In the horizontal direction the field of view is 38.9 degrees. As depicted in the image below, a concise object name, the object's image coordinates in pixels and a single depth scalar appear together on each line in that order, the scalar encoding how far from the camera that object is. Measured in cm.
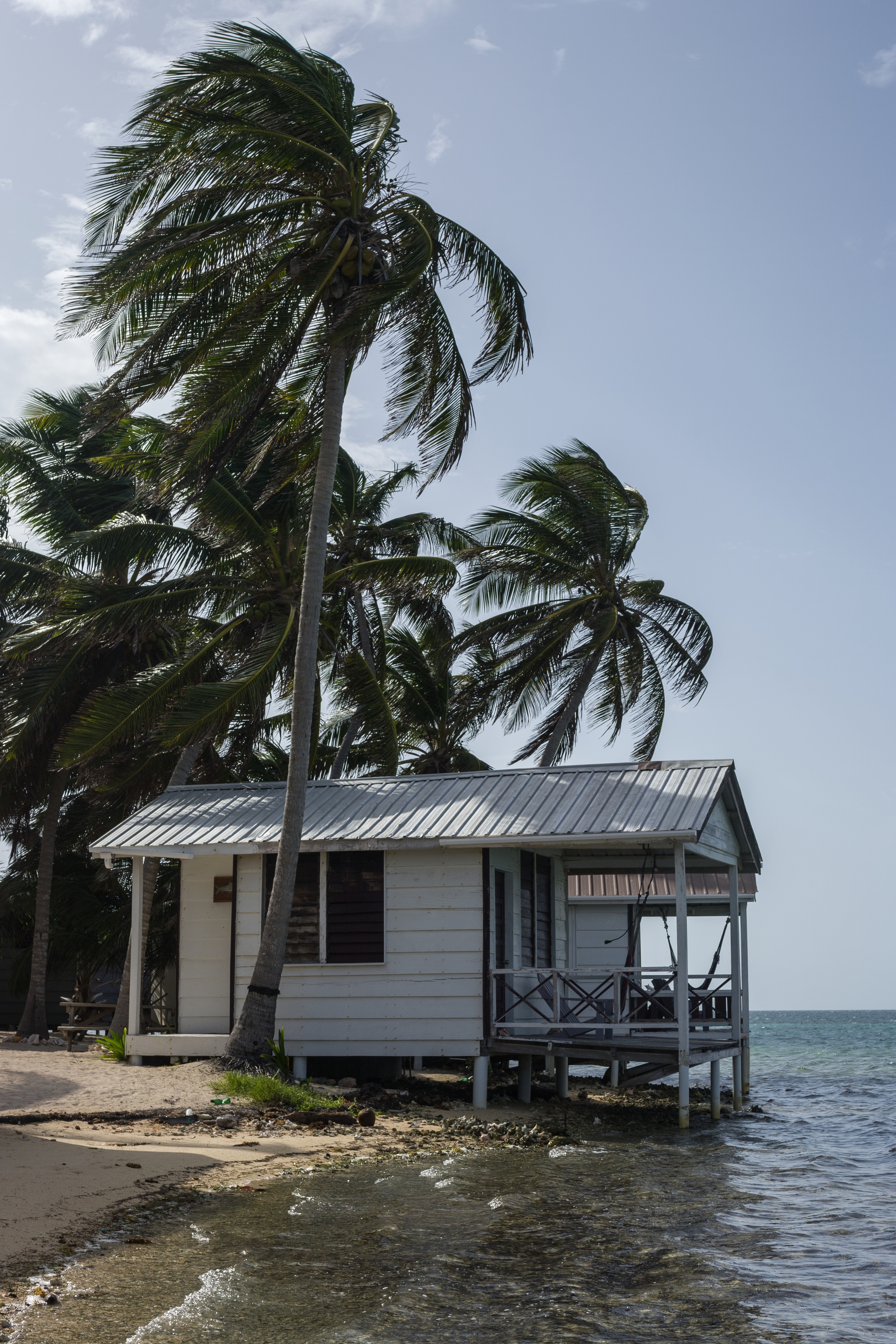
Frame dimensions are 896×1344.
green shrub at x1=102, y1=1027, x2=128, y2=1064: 1712
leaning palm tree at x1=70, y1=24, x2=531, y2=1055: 1489
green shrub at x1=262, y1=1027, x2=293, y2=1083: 1530
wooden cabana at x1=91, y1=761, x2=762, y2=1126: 1548
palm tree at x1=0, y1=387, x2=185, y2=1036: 2183
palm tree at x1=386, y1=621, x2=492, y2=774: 2714
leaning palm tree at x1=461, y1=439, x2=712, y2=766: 2455
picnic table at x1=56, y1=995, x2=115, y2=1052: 2028
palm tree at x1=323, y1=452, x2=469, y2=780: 2019
